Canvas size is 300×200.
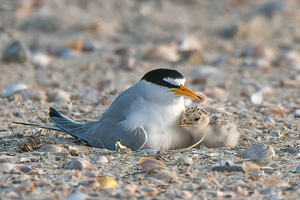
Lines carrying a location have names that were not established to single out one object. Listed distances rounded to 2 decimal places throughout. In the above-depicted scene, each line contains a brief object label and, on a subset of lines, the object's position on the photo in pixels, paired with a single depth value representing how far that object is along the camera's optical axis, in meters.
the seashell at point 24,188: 4.46
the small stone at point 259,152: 5.66
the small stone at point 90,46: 12.48
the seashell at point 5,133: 6.80
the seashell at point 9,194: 4.34
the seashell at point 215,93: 9.27
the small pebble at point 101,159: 5.41
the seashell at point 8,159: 5.35
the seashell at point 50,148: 5.88
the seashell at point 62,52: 12.15
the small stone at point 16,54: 11.24
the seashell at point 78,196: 4.31
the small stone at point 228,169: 5.18
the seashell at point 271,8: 15.30
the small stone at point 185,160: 5.42
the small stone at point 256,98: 8.78
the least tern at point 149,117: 6.07
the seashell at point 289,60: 11.68
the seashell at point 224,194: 4.49
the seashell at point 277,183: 4.74
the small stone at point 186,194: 4.44
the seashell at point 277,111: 7.96
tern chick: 6.30
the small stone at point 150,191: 4.51
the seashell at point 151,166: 5.05
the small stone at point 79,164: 5.13
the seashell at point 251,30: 13.71
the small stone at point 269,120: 7.45
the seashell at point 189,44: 12.41
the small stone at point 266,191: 4.56
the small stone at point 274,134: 6.84
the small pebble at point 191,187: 4.64
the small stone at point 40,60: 11.49
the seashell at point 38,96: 8.66
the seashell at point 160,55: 11.87
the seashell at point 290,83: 10.16
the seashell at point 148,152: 5.93
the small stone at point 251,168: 5.07
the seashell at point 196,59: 11.78
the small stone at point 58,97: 8.75
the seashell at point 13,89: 8.89
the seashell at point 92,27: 13.62
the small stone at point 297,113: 7.92
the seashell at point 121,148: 5.92
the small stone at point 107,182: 4.62
